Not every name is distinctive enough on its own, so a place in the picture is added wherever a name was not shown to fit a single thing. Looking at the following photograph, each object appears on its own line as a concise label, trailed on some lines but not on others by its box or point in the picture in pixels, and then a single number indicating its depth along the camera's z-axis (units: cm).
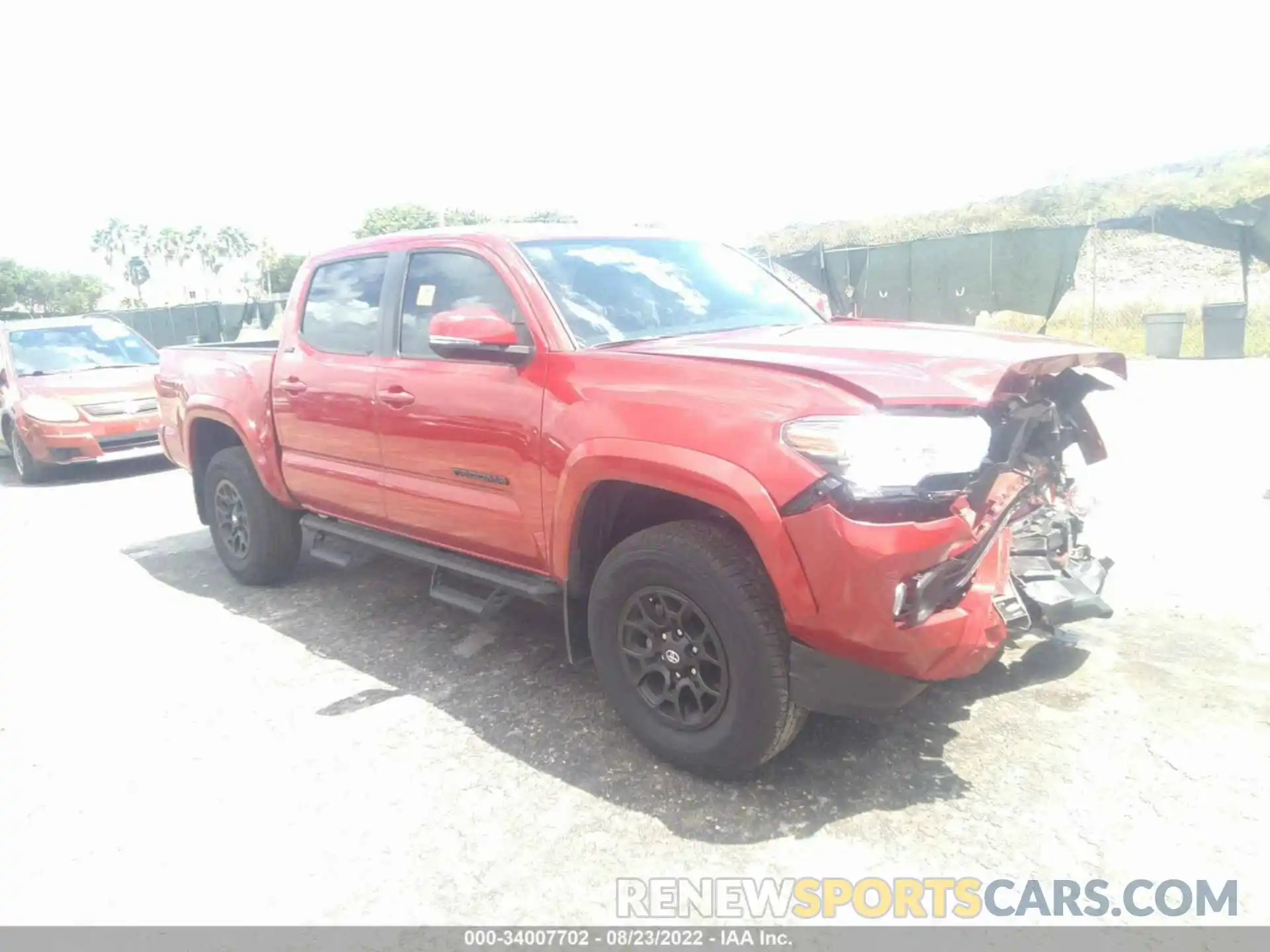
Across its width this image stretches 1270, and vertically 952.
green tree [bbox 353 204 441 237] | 6475
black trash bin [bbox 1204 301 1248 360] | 1346
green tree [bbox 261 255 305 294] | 8225
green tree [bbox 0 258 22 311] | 8944
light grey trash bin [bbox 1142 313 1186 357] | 1413
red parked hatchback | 953
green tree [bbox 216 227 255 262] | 11094
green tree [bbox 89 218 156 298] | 10875
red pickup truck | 278
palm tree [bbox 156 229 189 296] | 10919
